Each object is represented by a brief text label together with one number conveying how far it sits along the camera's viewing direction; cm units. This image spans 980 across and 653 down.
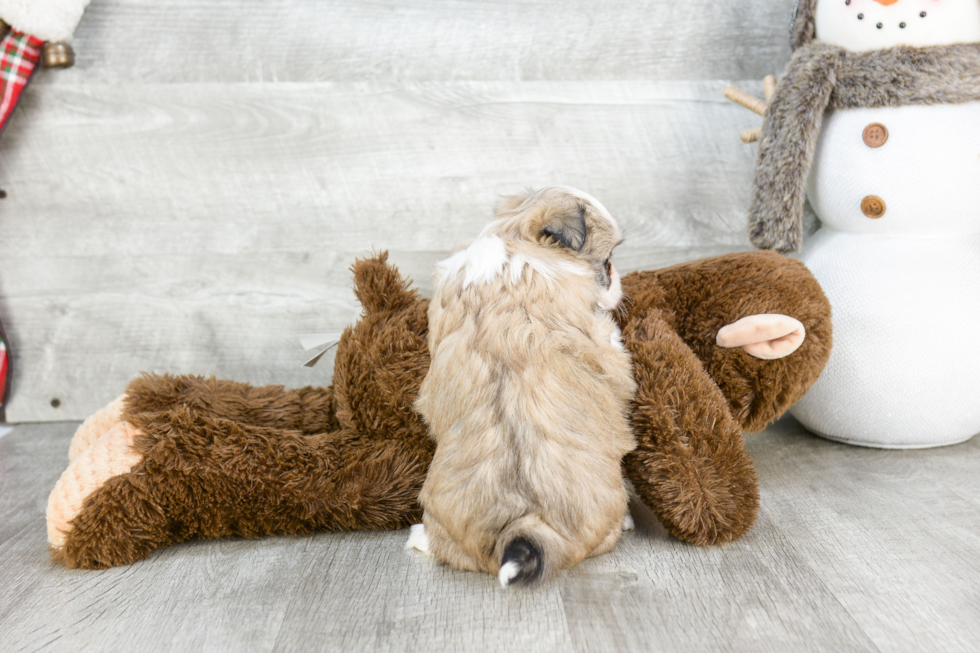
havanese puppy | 98
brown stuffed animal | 104
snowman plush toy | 114
